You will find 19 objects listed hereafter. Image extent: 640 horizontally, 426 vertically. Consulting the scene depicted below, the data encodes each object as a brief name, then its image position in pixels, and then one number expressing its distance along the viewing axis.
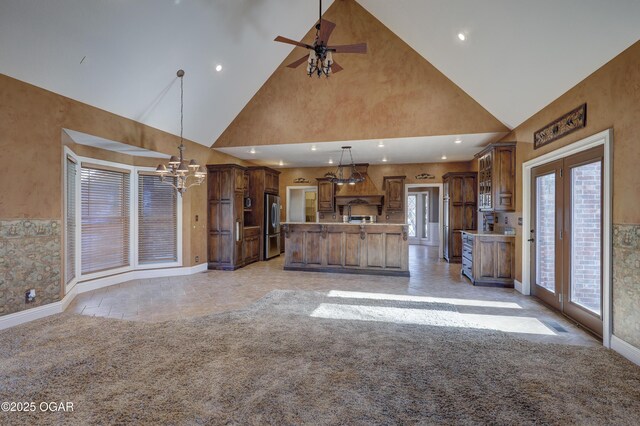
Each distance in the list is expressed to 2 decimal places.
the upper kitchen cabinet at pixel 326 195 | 9.77
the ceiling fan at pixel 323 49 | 3.51
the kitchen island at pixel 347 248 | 6.62
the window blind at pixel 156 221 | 6.42
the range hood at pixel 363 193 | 9.45
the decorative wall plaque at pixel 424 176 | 9.30
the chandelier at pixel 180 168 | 4.83
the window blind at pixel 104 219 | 5.48
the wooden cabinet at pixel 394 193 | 9.41
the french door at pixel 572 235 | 3.47
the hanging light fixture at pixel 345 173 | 8.15
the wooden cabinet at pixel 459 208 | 8.21
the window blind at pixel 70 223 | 4.80
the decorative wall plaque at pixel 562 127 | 3.60
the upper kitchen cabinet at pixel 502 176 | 5.57
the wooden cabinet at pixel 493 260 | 5.59
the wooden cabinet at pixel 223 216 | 7.25
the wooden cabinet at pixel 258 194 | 8.52
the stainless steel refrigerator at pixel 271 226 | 8.77
